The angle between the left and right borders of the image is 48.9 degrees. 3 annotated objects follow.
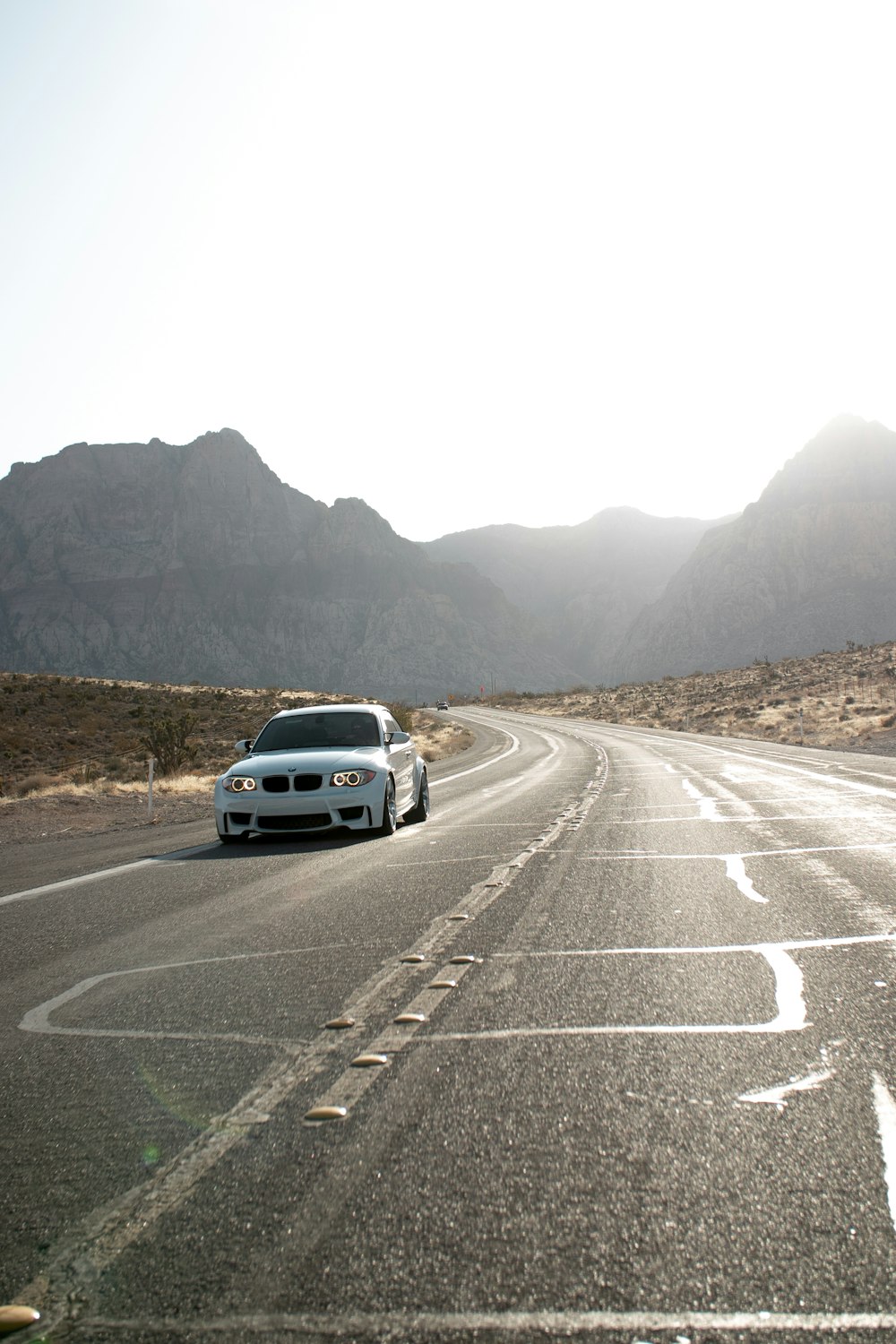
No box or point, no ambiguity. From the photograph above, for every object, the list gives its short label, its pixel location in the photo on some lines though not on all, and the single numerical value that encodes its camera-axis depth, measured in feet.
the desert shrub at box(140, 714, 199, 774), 91.15
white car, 34.06
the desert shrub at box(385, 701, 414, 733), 163.94
